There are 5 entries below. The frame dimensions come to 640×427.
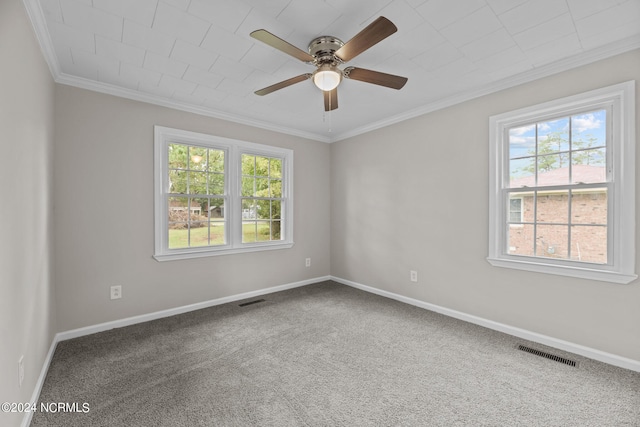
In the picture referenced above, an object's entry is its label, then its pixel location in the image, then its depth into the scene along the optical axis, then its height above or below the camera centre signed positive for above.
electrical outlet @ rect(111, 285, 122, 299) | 2.93 -0.85
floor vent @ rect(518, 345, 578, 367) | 2.27 -1.22
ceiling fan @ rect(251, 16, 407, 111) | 1.67 +1.05
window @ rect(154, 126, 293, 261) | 3.30 +0.21
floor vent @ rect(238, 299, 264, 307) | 3.62 -1.21
